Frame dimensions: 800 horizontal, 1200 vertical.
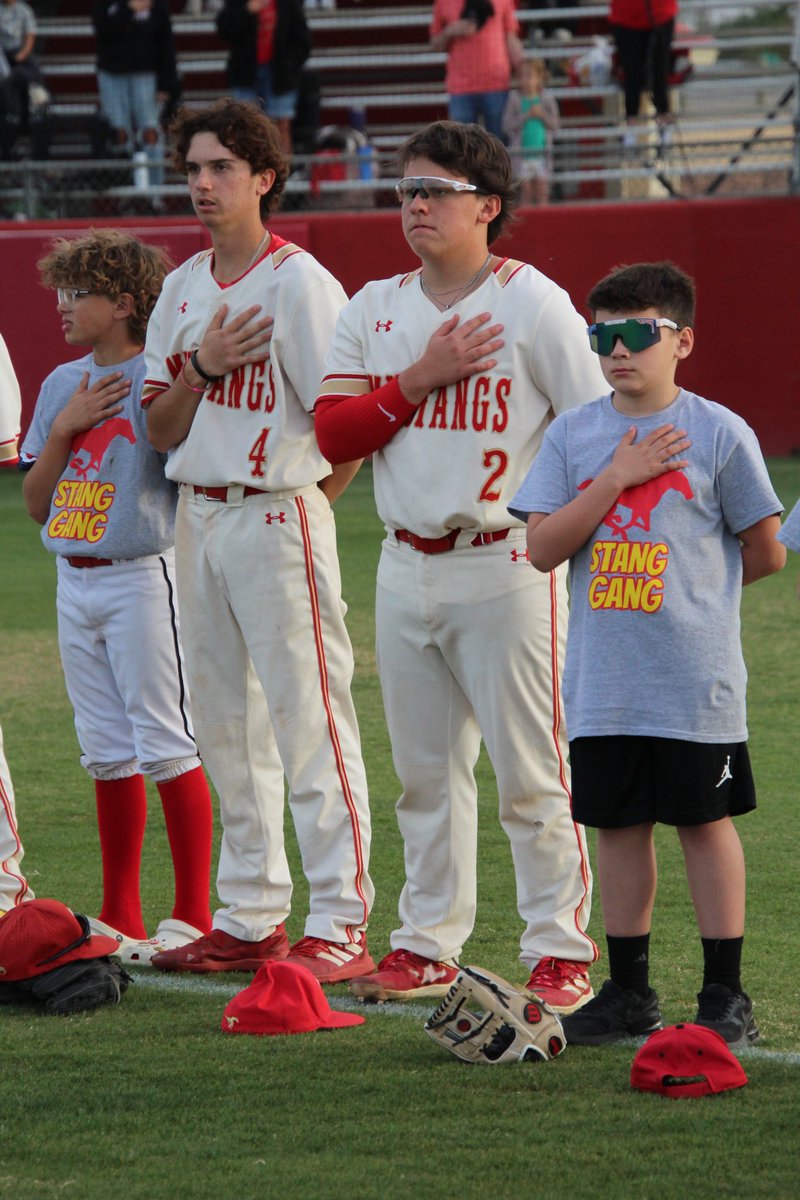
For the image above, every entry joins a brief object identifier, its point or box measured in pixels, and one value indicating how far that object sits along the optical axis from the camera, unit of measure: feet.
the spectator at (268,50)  110.93
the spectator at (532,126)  104.56
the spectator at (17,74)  113.60
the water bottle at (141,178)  105.71
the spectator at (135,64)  111.65
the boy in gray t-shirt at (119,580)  31.22
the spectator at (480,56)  103.65
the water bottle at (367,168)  106.18
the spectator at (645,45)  101.76
